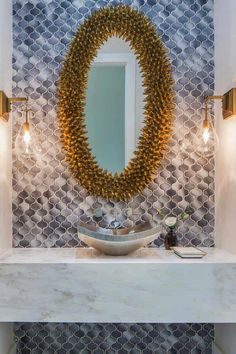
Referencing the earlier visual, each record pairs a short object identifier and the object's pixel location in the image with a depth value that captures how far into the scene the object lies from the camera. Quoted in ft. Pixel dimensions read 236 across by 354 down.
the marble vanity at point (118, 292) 6.89
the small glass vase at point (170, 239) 8.36
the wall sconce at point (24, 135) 7.61
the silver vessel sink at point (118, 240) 7.11
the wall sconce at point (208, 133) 7.42
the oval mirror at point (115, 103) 8.52
